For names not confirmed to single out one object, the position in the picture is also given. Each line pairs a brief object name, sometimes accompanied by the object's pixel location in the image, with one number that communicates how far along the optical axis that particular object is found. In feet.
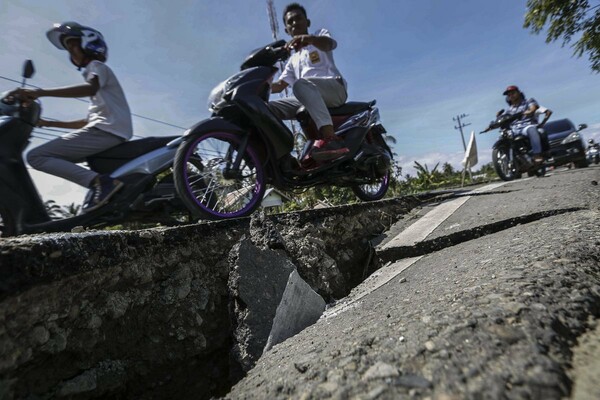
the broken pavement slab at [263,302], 3.41
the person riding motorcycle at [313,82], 9.62
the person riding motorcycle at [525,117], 20.57
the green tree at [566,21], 26.73
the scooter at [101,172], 7.70
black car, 26.20
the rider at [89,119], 8.42
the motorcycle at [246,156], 7.89
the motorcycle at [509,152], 21.46
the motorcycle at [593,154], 45.71
